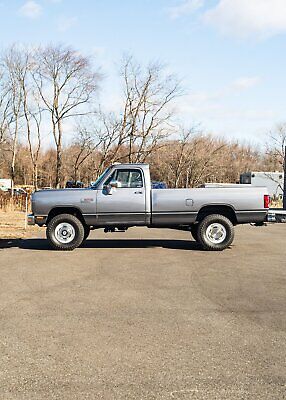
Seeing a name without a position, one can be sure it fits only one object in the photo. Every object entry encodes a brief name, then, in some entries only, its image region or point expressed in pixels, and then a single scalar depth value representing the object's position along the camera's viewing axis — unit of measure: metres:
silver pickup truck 10.82
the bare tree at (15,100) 39.97
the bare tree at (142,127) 36.31
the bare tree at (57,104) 36.16
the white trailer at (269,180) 44.69
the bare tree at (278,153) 44.22
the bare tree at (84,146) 36.47
